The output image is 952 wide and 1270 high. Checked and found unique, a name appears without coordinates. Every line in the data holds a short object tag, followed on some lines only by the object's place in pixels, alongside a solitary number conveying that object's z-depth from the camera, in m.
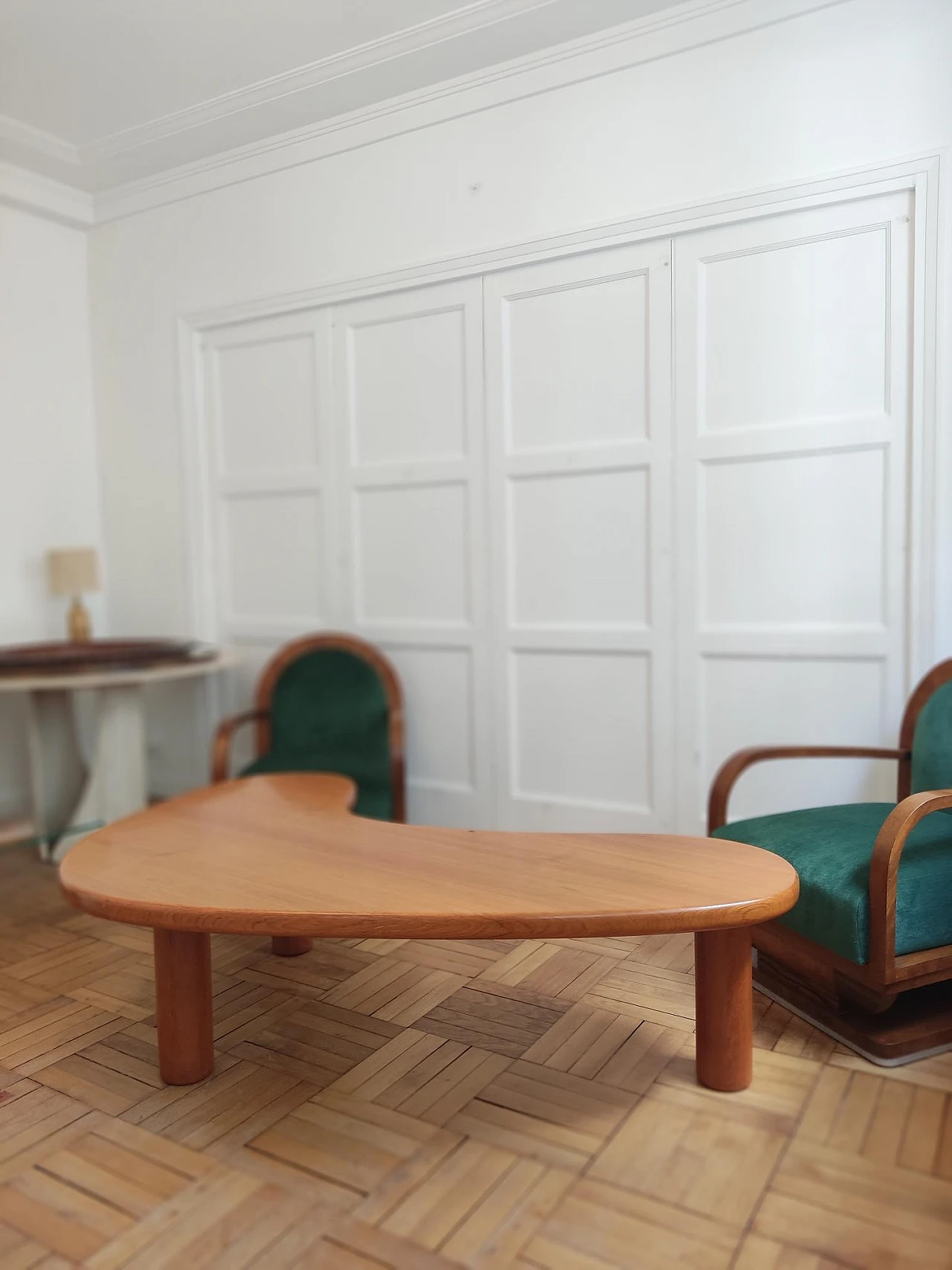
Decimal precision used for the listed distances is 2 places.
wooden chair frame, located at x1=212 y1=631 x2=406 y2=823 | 3.44
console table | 3.70
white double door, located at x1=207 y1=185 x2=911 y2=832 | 2.91
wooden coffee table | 1.71
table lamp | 4.07
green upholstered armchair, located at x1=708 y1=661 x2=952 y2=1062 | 1.96
